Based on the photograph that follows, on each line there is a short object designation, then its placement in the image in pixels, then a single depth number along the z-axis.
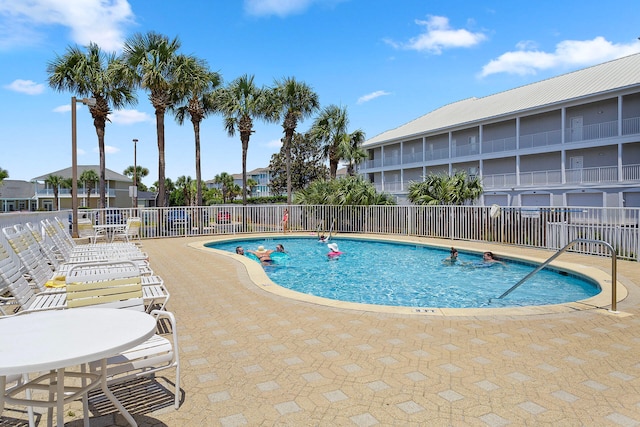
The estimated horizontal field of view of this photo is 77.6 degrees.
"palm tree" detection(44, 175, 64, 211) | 57.99
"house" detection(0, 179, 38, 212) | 61.25
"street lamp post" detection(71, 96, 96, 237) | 13.70
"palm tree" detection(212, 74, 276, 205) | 25.27
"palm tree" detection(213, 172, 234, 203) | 65.75
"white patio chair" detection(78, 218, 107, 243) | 14.45
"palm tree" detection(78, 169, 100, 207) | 58.10
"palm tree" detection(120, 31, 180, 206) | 19.98
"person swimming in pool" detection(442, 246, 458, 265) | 12.77
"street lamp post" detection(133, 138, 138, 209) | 33.04
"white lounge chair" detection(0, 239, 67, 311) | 4.02
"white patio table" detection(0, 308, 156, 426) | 1.98
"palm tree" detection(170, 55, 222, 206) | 20.95
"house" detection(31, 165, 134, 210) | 56.41
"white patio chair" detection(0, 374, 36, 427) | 2.47
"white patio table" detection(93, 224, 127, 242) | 14.79
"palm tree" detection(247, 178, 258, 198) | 70.56
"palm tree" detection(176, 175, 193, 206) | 60.83
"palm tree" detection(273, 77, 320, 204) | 25.06
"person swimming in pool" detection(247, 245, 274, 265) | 13.40
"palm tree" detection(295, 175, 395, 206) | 19.75
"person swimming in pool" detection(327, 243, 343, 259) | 14.46
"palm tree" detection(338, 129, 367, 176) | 26.09
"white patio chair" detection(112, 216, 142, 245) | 13.58
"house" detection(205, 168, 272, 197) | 92.25
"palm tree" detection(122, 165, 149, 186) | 68.69
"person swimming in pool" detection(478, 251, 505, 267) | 12.12
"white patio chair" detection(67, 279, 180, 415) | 2.81
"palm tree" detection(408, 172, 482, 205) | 17.89
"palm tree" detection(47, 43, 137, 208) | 22.78
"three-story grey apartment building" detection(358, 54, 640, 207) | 24.31
